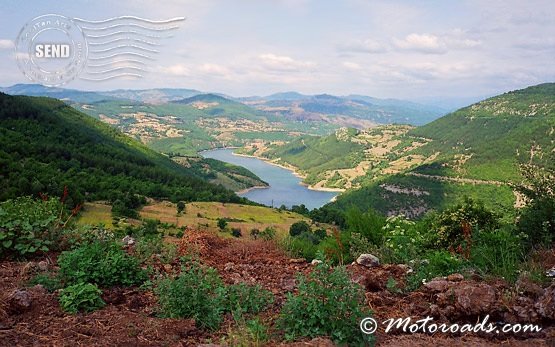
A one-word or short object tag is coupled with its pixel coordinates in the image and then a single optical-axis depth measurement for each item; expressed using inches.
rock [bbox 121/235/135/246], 277.9
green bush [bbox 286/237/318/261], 293.8
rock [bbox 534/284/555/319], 146.9
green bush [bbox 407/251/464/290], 199.0
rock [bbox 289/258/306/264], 254.2
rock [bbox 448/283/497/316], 154.6
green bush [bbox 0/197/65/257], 223.3
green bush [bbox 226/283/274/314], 168.2
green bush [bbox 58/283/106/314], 163.0
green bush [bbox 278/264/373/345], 133.2
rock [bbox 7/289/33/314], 158.4
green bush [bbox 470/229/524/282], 185.9
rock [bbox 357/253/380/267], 237.4
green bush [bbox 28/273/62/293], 180.1
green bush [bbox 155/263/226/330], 156.1
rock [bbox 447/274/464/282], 187.3
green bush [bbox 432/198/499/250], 339.6
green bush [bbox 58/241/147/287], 184.5
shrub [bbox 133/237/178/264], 230.7
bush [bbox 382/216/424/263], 253.5
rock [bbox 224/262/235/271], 229.9
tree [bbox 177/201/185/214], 2431.3
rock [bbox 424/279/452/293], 175.2
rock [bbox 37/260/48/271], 206.3
